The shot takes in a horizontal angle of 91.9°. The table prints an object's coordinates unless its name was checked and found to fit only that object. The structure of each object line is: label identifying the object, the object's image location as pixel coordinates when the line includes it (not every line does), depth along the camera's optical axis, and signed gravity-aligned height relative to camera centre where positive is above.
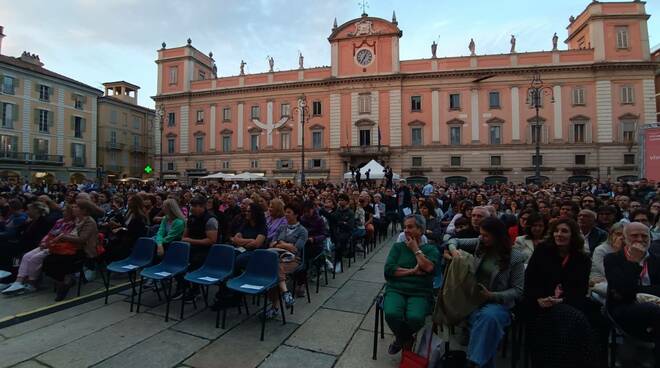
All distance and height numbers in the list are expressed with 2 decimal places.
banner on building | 14.42 +1.57
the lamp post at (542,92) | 31.07 +9.59
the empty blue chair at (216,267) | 4.45 -1.14
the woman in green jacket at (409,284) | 3.27 -1.03
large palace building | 30.48 +8.52
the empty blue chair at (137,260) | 4.96 -1.14
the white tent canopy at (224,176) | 28.92 +1.31
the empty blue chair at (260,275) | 4.14 -1.18
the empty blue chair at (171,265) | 4.55 -1.14
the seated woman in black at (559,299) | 2.80 -1.06
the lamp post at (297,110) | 34.86 +9.11
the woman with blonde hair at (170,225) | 5.32 -0.59
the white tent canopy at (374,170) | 21.30 +1.32
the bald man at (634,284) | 2.86 -0.92
